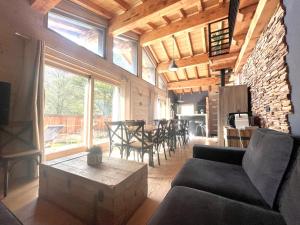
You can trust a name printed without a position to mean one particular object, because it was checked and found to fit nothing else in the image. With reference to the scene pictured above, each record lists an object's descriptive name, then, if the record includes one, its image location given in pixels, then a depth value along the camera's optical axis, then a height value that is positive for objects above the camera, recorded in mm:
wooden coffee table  1332 -669
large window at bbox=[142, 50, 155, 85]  6564 +2086
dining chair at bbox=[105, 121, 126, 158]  3029 -349
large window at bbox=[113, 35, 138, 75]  4801 +2134
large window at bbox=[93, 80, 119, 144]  4023 +266
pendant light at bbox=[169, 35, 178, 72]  4904 +1541
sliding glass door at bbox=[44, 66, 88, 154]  2990 +170
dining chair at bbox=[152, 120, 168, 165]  3467 -386
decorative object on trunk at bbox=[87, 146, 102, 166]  1794 -445
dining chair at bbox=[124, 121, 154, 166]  2864 -469
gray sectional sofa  823 -520
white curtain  2447 +319
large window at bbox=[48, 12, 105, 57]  3053 +1894
